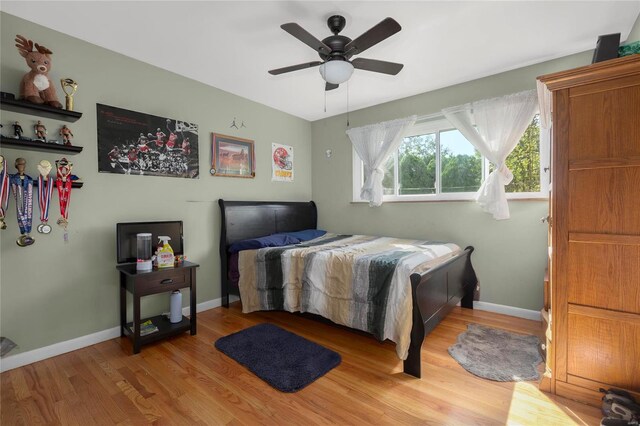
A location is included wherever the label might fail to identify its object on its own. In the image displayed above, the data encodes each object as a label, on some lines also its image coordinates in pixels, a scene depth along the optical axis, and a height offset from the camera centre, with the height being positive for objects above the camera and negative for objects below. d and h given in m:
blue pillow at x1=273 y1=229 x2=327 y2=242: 3.55 -0.32
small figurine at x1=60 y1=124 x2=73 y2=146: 2.21 +0.61
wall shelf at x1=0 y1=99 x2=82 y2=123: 1.96 +0.76
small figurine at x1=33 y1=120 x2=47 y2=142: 2.12 +0.62
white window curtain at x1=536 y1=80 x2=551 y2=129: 2.10 +0.80
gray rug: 1.94 -1.13
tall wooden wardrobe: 1.48 -0.12
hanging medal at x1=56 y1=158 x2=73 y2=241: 2.15 +0.21
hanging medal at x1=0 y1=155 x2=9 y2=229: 1.90 +0.16
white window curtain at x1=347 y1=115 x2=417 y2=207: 3.62 +0.83
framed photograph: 3.30 +0.67
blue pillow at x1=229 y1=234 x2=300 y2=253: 3.09 -0.36
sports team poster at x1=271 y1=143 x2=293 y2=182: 4.01 +0.70
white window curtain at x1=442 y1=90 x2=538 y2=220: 2.79 +0.78
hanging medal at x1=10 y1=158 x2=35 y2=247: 1.99 +0.12
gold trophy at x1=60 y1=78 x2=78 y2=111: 2.18 +0.98
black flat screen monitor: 2.43 -0.21
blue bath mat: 1.91 -1.12
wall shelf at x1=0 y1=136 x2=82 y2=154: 1.95 +0.49
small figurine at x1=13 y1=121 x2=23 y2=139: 2.02 +0.59
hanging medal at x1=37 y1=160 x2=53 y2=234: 2.06 +0.16
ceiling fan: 1.78 +1.13
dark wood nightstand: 2.24 -0.65
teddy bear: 1.99 +1.00
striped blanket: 2.04 -0.60
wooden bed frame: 1.94 -0.52
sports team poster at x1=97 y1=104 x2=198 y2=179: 2.48 +0.66
